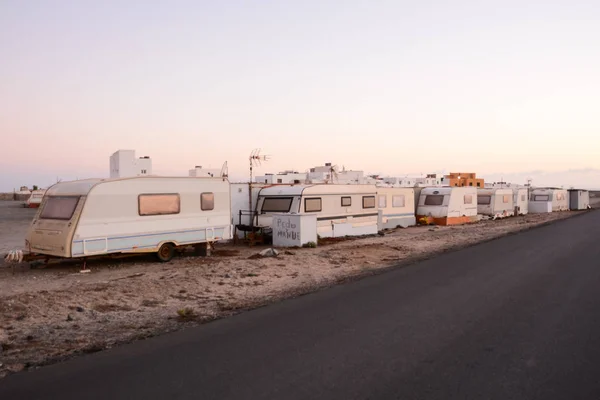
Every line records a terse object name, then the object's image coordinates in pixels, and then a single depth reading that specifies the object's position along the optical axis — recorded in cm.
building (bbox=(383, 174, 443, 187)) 7750
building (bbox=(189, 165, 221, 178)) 3260
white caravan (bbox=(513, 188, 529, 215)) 4600
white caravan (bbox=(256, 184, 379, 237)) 2244
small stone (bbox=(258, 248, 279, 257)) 1656
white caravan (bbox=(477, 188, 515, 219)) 4050
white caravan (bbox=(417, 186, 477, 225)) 3347
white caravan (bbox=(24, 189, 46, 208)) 6250
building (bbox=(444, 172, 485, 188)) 9326
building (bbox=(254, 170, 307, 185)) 4330
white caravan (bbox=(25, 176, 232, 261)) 1407
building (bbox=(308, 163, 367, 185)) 4900
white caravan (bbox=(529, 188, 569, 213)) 5184
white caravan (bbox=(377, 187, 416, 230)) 2949
